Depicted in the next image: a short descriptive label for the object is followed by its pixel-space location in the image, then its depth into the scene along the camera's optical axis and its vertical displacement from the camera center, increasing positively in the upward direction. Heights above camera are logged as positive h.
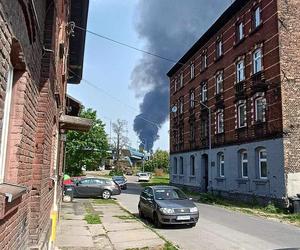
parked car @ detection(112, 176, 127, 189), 42.25 +0.21
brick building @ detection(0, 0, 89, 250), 3.83 +0.77
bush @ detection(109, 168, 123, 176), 79.75 +2.14
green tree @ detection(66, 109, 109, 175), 56.53 +4.52
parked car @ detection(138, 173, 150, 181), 66.75 +1.09
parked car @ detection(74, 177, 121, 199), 29.58 -0.41
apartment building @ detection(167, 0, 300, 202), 22.39 +5.52
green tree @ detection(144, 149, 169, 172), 99.88 +5.36
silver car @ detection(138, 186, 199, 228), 14.94 -0.87
